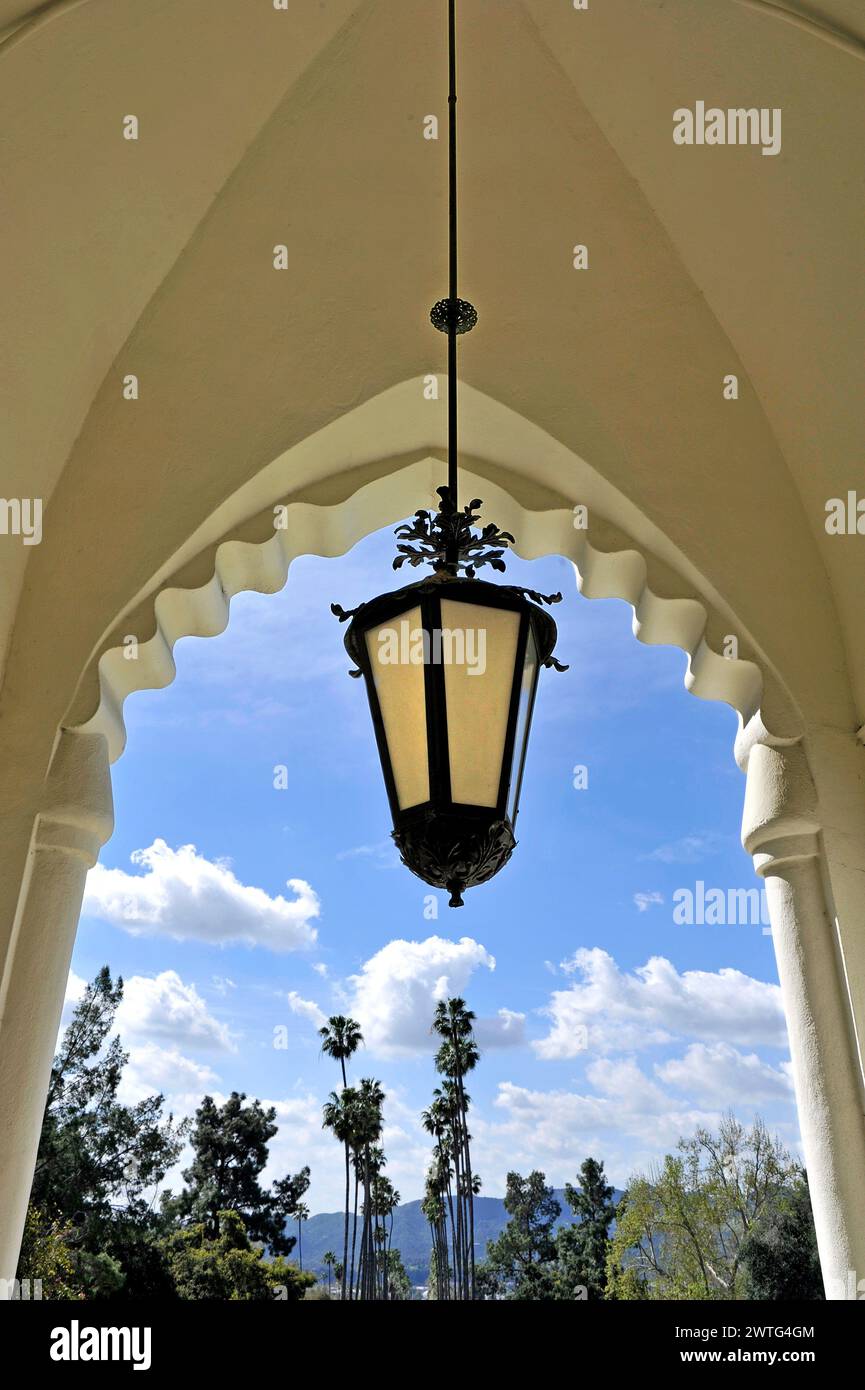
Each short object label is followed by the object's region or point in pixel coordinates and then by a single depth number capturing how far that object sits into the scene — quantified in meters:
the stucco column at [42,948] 4.10
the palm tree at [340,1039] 44.59
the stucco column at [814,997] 4.12
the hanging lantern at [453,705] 2.74
